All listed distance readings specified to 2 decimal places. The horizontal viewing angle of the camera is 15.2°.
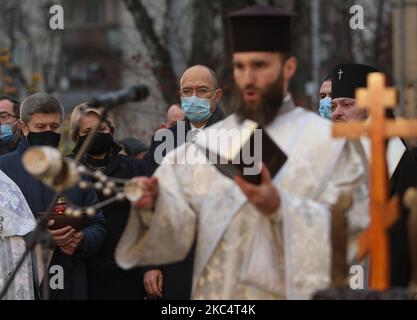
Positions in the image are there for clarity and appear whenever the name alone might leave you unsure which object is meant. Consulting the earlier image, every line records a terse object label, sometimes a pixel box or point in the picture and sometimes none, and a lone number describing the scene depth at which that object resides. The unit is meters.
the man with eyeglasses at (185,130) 10.15
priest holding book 7.22
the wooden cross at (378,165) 6.63
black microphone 7.27
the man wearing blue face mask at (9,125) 11.69
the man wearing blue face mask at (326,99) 11.09
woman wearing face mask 10.63
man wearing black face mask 10.21
